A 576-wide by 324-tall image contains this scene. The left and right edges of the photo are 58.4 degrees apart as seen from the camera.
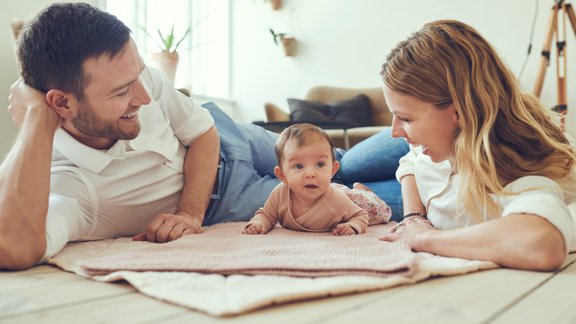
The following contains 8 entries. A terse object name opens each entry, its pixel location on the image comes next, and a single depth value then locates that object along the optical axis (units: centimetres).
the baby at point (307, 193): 147
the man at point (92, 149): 110
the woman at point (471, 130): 107
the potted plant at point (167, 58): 408
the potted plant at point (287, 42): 507
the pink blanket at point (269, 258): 84
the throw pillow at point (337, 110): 415
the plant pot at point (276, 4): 519
